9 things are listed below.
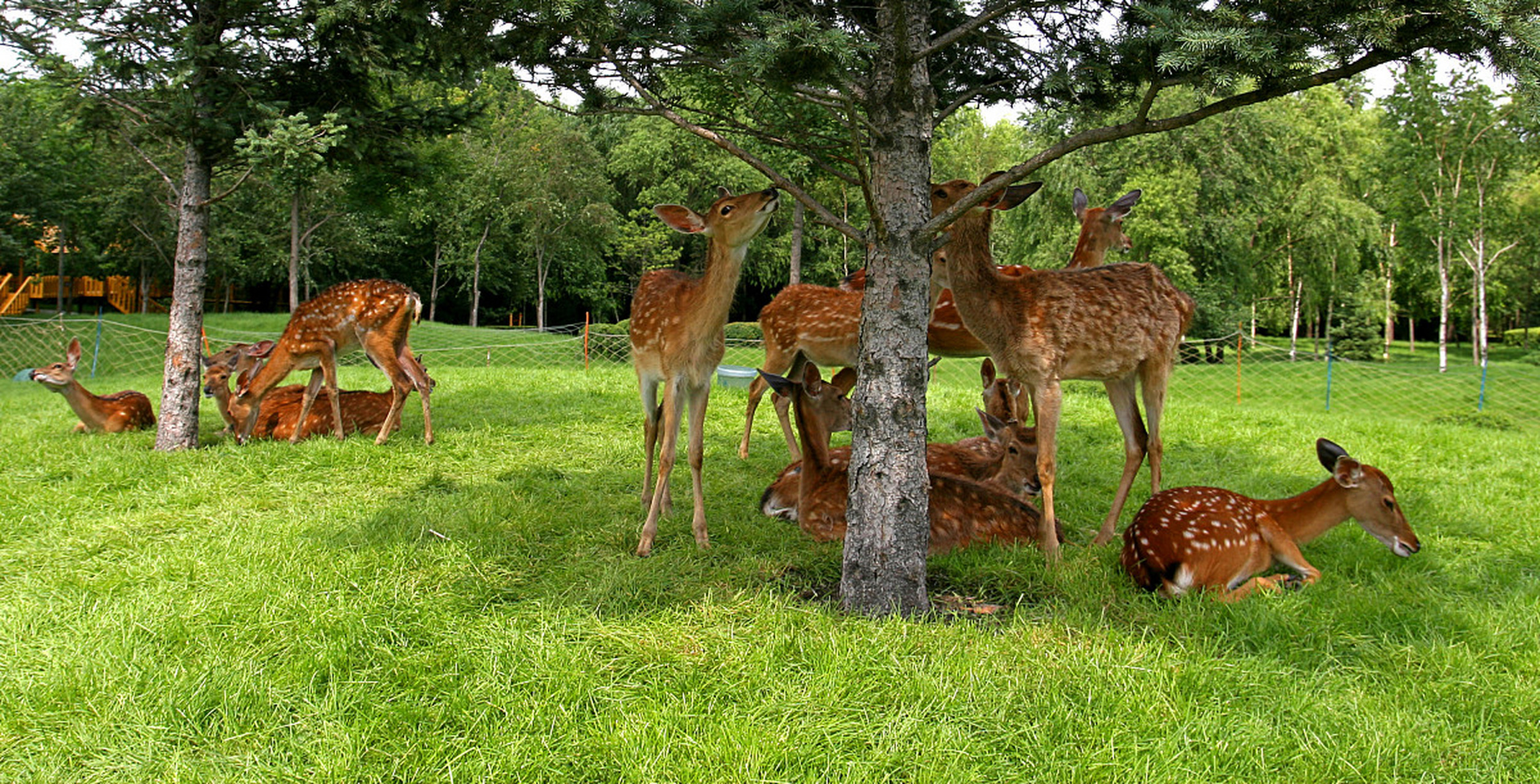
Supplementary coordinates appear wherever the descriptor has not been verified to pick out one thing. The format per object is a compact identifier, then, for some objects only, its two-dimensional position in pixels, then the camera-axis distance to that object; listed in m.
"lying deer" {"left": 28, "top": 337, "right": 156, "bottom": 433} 8.36
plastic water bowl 11.61
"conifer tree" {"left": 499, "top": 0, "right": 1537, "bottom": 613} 2.74
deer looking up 4.69
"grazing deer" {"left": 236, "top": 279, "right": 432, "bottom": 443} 8.38
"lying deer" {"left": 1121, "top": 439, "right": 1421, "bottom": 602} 3.91
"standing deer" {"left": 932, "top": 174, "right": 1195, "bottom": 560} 5.04
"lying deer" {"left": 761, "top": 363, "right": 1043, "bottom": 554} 4.75
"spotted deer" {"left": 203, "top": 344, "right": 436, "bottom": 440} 8.21
